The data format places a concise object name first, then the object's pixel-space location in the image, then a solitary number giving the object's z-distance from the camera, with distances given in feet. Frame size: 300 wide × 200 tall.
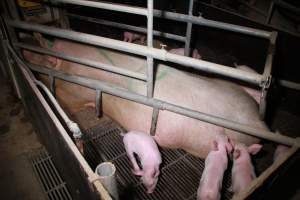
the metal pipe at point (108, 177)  3.71
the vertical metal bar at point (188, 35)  8.61
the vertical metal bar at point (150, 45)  4.99
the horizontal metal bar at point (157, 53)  5.12
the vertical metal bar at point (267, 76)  5.15
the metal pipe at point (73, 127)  4.80
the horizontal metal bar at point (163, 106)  6.19
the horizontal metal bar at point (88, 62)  6.67
